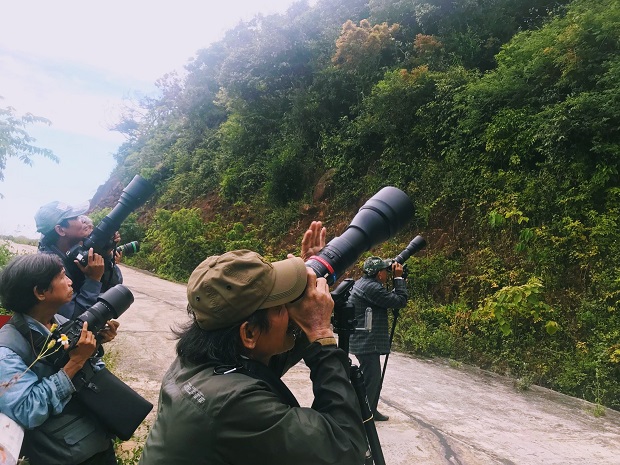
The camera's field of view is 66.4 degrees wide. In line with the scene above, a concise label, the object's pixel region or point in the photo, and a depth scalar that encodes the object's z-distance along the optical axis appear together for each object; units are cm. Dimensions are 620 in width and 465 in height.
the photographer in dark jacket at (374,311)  376
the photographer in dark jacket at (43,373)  162
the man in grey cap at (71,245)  258
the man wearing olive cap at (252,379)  106
